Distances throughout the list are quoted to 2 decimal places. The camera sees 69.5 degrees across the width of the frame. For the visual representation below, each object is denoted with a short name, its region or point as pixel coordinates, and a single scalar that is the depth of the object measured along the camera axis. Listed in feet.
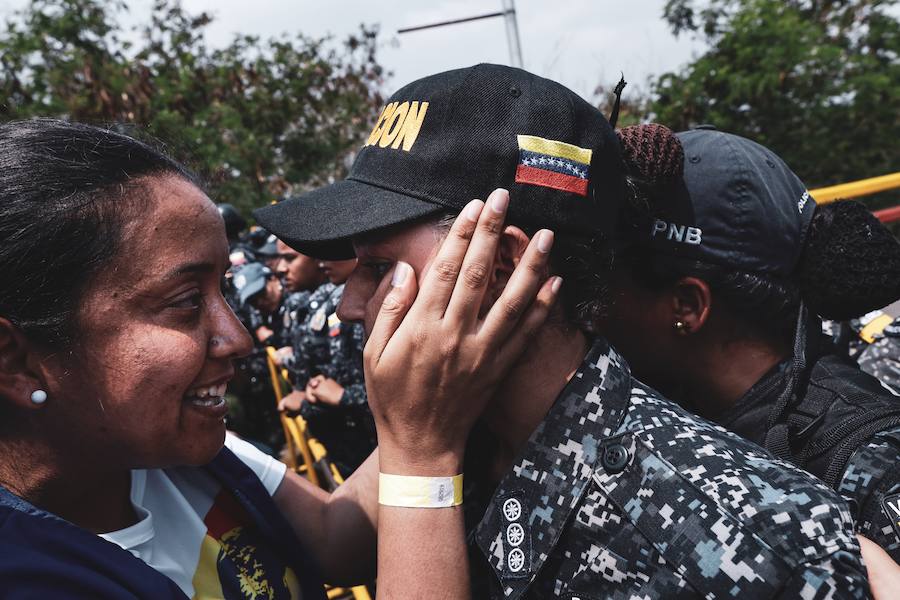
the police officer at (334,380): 14.39
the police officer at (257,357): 21.45
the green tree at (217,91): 36.50
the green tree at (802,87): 33.63
